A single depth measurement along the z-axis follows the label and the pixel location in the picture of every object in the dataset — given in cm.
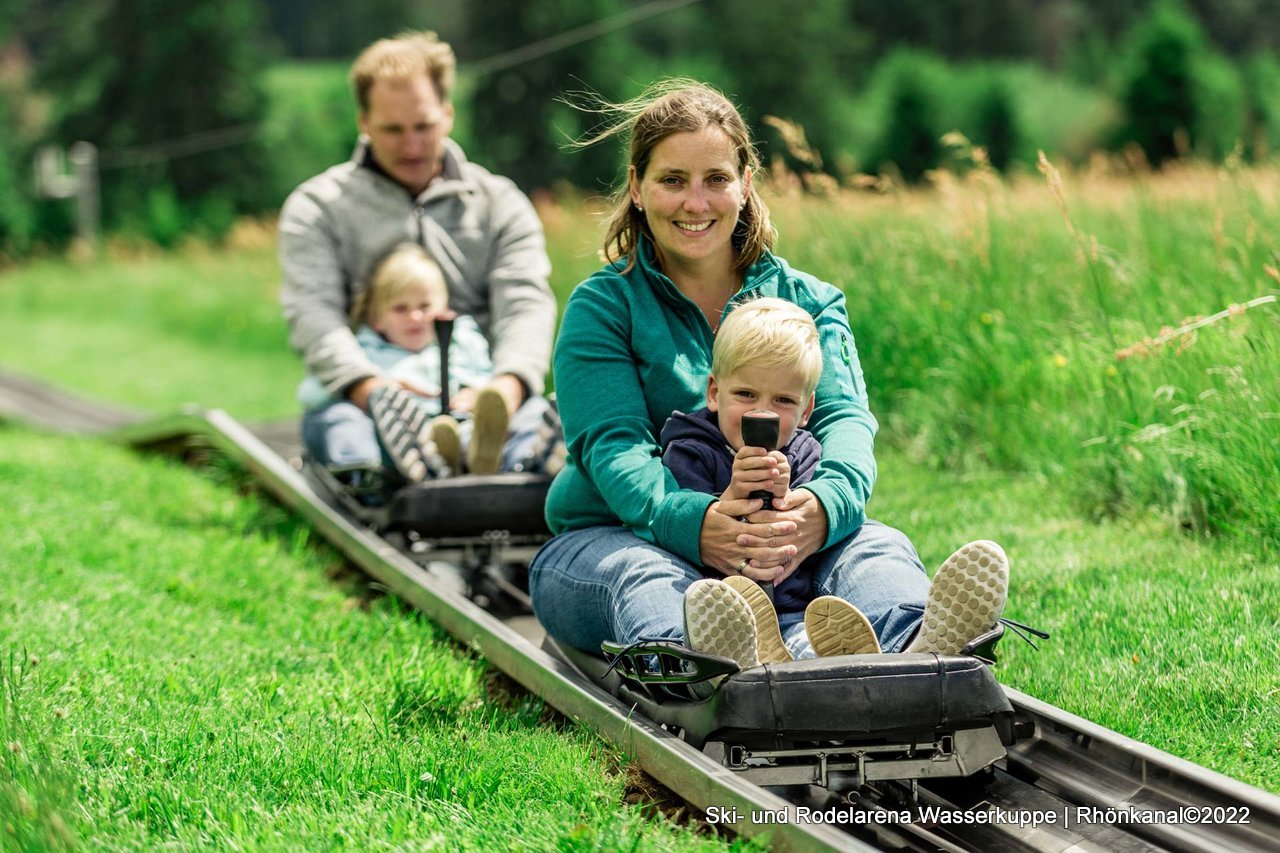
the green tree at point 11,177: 3925
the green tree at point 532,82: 3844
